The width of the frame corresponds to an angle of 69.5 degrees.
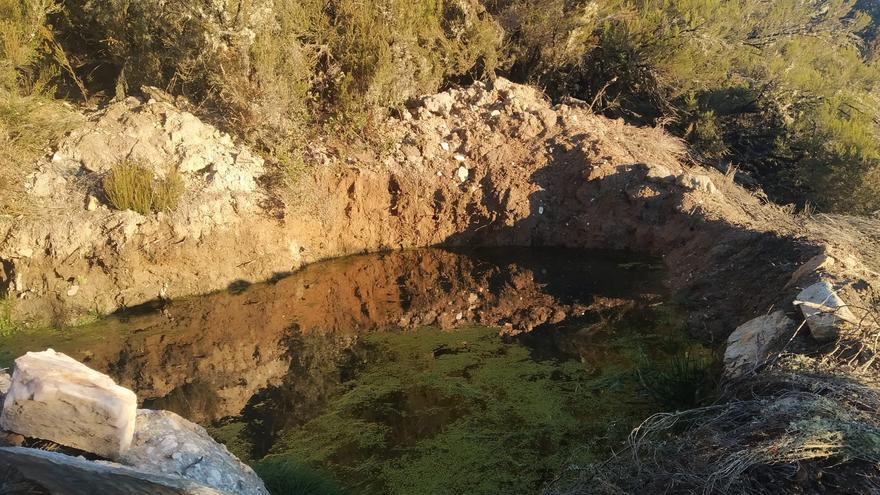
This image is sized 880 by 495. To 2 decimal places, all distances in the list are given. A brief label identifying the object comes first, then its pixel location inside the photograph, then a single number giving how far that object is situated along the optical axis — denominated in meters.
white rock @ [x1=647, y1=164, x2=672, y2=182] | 8.21
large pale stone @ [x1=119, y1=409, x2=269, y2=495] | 3.12
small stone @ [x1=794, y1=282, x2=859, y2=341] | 3.91
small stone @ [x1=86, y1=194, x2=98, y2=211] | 6.75
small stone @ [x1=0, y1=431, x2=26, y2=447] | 2.93
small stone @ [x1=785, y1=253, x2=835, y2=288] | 5.00
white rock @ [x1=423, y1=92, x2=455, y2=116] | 9.22
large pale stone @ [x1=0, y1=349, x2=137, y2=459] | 2.89
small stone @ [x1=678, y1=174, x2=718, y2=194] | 7.84
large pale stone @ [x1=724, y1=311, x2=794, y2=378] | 4.12
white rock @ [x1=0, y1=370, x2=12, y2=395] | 3.53
